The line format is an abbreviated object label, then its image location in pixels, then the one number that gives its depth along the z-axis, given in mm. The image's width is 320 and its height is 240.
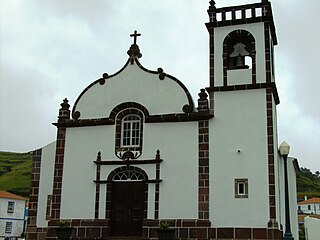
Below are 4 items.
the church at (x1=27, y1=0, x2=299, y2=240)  18359
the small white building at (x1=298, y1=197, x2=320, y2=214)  77312
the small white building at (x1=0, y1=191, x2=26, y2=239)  54281
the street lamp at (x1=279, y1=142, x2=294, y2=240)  14665
